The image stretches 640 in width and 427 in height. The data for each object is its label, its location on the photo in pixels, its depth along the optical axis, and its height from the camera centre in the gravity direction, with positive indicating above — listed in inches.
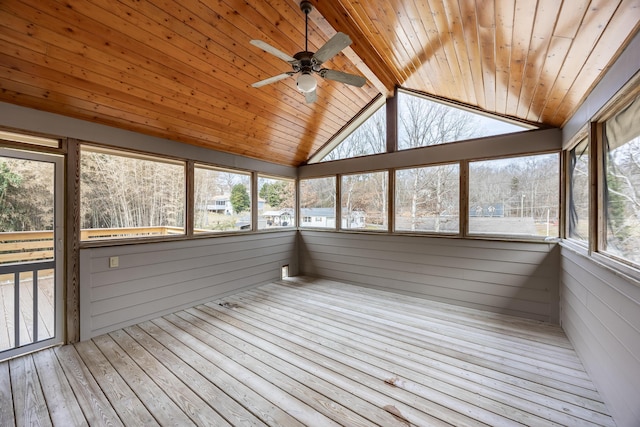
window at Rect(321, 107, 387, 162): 186.1 +54.2
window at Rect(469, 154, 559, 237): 134.6 +8.9
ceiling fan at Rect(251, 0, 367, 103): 81.4 +51.1
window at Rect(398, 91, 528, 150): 150.3 +54.0
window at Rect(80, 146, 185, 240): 121.7 +9.9
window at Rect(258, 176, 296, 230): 204.9 +9.3
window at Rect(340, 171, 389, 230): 187.3 +9.4
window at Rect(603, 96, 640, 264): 68.4 +8.3
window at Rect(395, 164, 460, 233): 159.5 +8.9
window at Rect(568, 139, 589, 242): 102.6 +8.4
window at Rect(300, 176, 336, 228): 213.8 +9.8
